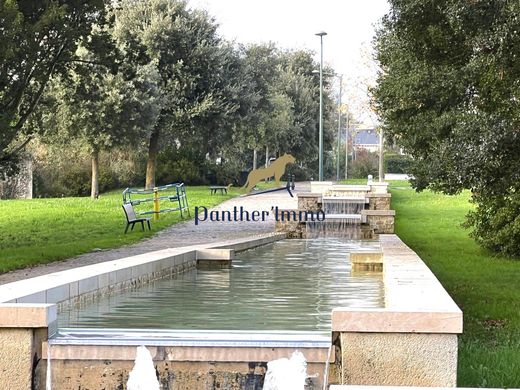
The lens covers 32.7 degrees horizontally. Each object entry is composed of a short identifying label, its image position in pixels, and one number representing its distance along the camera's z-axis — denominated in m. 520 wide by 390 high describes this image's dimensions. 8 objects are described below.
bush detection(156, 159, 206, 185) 51.84
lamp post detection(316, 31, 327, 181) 43.36
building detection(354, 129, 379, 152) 144.89
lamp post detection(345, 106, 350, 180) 73.74
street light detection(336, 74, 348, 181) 63.99
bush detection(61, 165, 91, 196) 47.03
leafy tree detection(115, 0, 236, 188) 43.81
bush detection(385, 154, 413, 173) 79.81
